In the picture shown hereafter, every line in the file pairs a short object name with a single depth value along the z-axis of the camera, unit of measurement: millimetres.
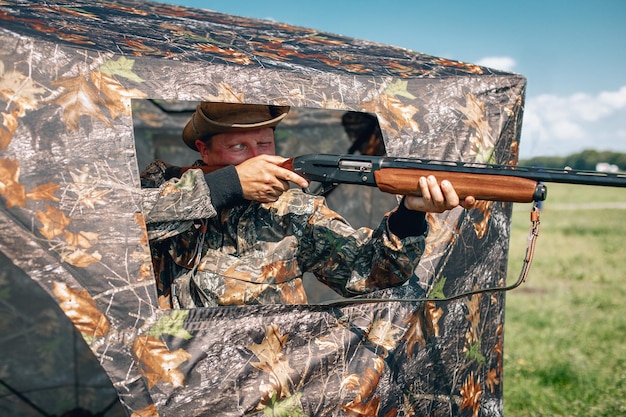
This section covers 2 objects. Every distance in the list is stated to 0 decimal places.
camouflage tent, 2148
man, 2523
